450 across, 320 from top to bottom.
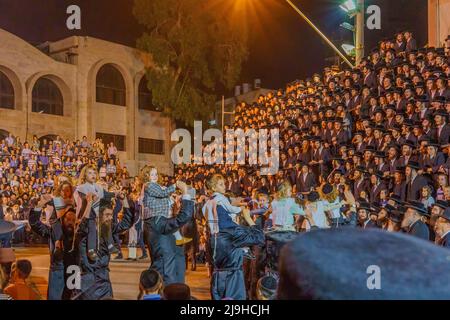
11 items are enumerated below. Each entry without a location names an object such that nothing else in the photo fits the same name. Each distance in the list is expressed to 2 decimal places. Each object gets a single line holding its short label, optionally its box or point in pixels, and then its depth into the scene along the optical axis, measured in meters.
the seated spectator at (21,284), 5.83
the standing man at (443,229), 8.62
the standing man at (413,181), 11.05
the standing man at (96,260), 7.28
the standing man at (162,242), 7.89
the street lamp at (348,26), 17.08
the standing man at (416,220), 8.90
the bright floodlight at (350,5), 16.69
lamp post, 16.60
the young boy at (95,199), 7.26
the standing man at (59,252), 7.41
